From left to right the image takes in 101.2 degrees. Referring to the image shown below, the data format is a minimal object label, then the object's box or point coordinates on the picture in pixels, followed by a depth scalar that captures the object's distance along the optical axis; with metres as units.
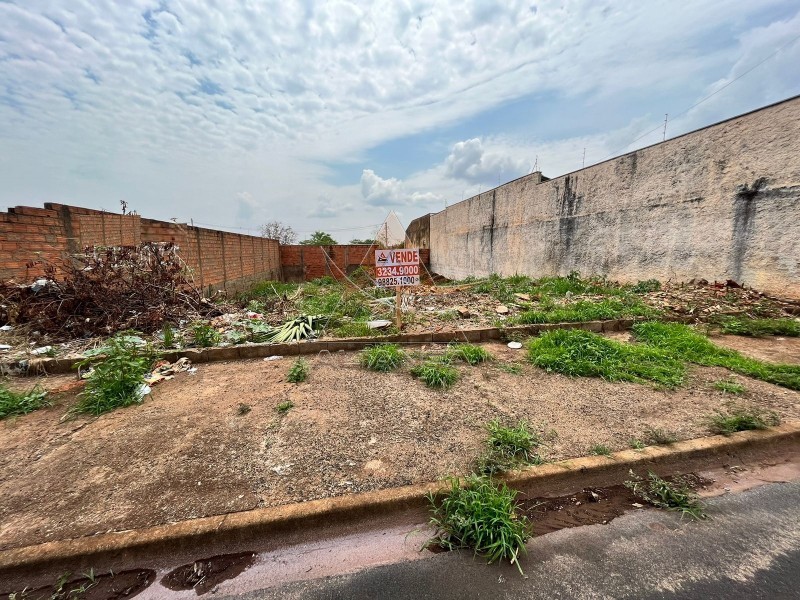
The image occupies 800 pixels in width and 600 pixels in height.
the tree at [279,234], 25.11
